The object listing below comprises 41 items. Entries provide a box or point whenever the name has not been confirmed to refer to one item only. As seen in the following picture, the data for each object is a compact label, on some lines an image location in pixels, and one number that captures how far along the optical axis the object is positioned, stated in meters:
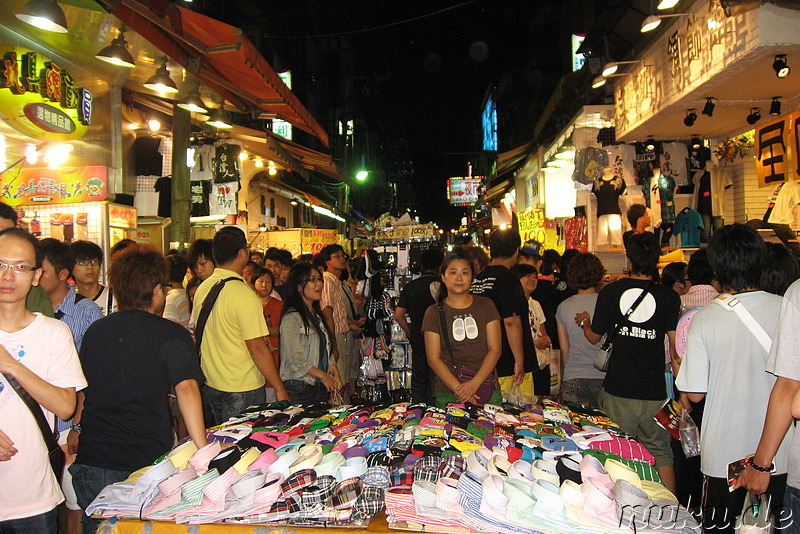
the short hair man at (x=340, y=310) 7.19
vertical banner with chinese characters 6.12
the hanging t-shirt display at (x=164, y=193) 9.52
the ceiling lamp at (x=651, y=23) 6.28
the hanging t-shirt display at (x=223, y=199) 10.11
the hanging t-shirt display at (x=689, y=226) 8.60
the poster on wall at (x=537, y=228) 12.97
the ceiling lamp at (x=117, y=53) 5.69
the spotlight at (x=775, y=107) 6.49
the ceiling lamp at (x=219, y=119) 8.29
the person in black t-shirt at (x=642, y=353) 4.38
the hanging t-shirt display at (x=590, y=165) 9.55
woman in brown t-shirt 4.46
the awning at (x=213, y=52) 5.11
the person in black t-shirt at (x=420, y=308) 5.72
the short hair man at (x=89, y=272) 4.55
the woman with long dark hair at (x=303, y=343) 5.07
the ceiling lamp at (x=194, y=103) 7.48
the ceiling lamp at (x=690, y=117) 7.42
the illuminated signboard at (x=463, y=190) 36.72
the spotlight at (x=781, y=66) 5.09
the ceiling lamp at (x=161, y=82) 6.49
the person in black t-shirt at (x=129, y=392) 3.02
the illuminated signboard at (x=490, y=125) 31.25
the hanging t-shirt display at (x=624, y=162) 9.41
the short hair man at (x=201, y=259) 5.52
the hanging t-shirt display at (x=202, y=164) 9.92
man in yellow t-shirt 4.28
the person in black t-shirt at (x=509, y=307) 5.16
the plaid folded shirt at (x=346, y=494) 2.34
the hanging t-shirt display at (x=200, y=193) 10.16
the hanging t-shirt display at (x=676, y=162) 8.91
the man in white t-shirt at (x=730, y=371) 2.98
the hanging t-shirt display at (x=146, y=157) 9.35
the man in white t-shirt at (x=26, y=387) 2.54
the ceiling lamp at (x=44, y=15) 4.45
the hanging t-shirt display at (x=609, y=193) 9.48
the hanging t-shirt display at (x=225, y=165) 9.87
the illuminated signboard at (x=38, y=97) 5.23
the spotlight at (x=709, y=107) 6.73
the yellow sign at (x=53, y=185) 6.98
